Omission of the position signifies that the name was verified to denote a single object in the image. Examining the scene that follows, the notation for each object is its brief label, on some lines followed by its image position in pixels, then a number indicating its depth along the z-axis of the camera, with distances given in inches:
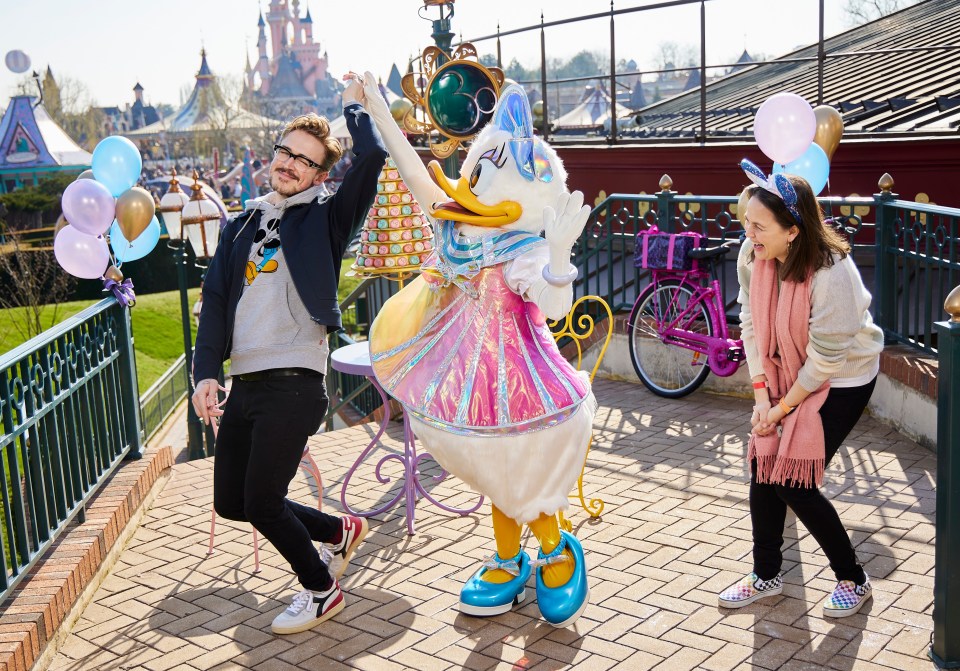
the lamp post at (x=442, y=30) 231.8
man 135.1
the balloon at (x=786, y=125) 192.2
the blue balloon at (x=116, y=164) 206.2
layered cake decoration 201.5
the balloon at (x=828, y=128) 244.7
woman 129.0
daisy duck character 137.0
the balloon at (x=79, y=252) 190.1
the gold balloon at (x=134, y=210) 215.8
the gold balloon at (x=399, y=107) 257.6
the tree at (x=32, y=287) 812.6
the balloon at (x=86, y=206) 190.2
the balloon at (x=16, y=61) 1227.9
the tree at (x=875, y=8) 1065.5
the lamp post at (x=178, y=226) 367.6
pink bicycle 249.3
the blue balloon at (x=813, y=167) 218.5
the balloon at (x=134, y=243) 224.4
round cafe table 181.6
